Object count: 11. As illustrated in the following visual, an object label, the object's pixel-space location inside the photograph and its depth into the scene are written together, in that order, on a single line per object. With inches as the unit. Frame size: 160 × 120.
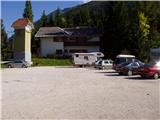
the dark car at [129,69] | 671.3
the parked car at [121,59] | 916.7
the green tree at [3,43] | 1584.4
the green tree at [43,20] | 2107.7
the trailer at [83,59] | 1228.9
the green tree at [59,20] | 2097.6
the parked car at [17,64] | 1159.7
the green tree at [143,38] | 1296.1
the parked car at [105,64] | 985.1
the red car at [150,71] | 584.6
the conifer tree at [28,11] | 1922.9
